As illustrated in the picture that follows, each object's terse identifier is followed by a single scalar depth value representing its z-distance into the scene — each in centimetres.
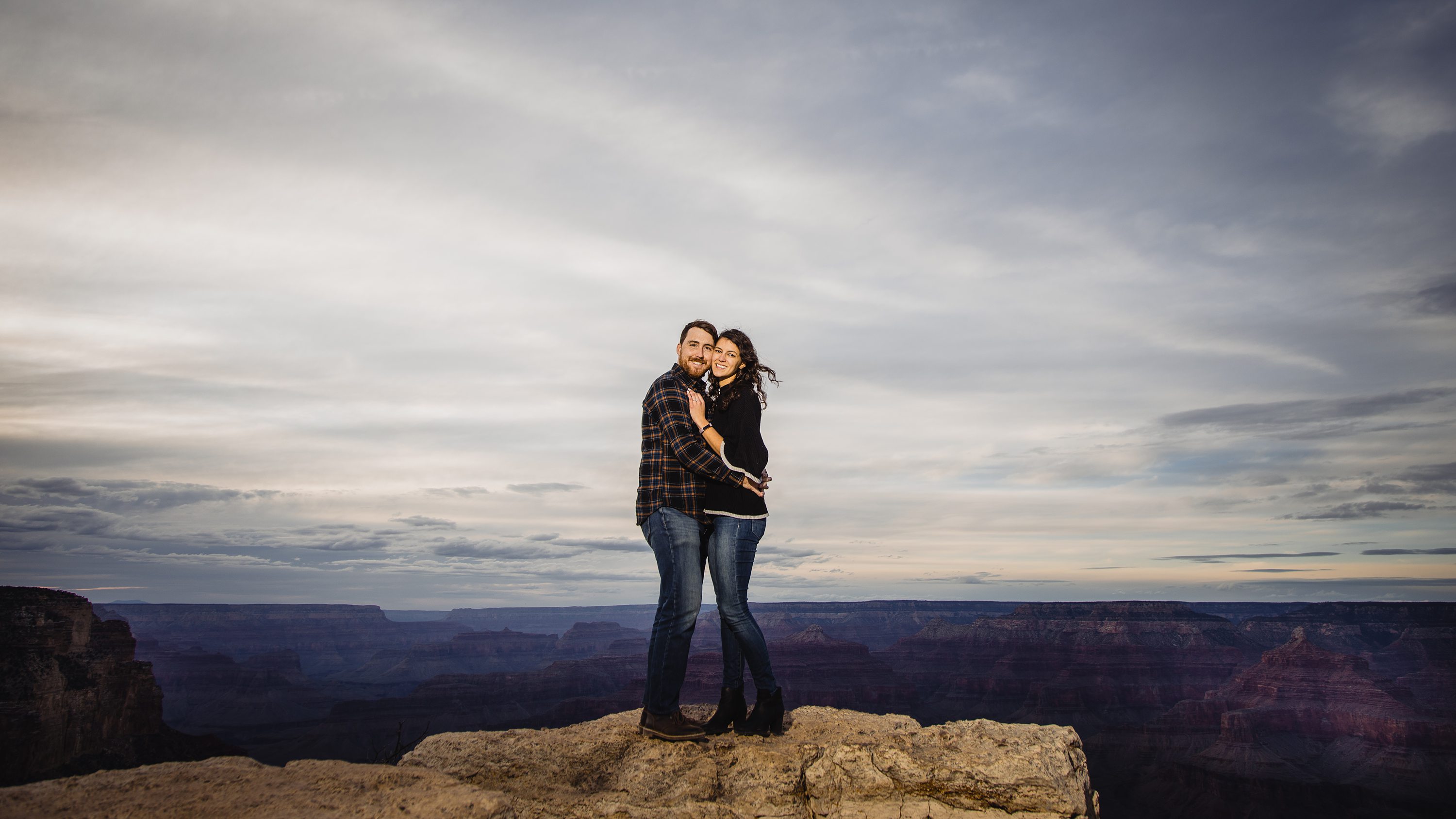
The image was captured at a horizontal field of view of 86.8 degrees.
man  484
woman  489
